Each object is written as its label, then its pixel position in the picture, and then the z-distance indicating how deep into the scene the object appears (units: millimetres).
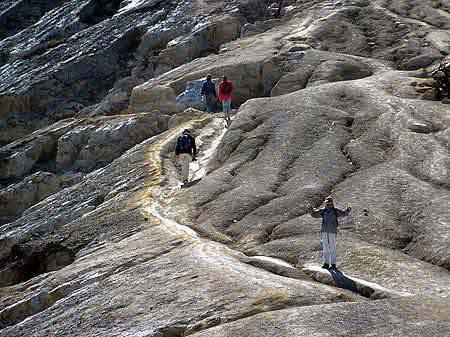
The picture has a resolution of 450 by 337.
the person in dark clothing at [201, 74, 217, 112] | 43781
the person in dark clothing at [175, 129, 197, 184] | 34938
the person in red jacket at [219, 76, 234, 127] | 40344
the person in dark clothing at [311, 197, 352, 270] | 23047
